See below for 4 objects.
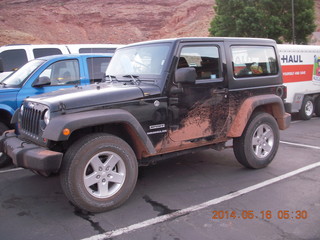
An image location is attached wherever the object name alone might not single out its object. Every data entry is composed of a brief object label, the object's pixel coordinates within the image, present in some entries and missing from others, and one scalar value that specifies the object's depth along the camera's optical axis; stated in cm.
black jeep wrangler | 362
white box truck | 1026
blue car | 580
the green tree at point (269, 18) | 2230
